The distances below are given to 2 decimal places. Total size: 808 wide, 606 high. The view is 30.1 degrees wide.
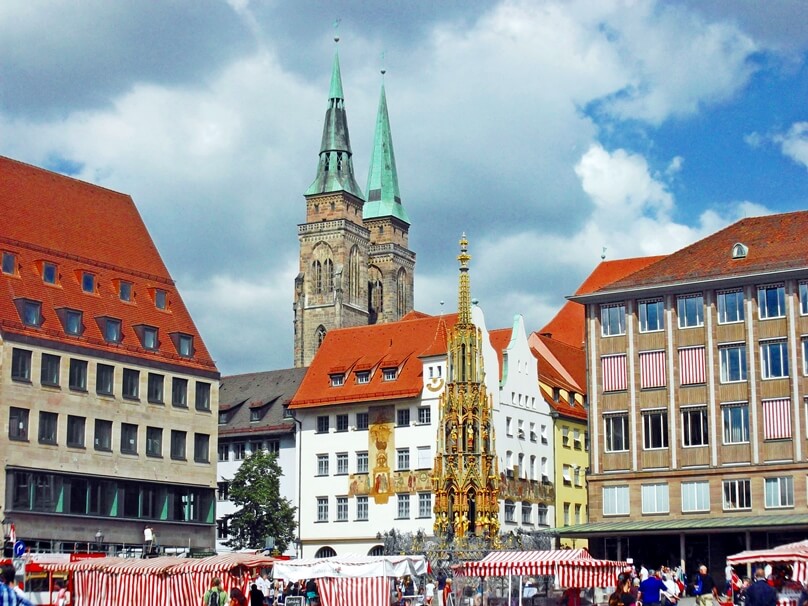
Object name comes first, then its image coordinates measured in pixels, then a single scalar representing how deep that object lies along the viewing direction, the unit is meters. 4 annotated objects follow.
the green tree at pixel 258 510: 78.56
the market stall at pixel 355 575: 38.56
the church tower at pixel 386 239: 166.62
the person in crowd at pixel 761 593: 23.19
